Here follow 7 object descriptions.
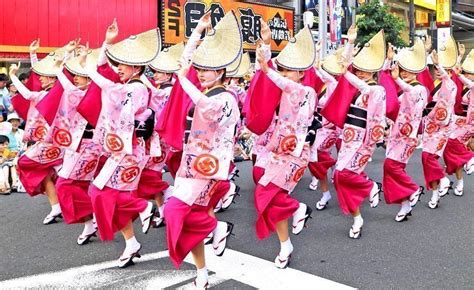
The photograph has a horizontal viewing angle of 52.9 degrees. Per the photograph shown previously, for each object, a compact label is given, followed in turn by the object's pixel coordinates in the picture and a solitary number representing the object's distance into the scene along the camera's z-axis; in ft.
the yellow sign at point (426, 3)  89.02
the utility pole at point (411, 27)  61.65
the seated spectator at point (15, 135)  24.67
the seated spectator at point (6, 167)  23.30
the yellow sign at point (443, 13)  63.26
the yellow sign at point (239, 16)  44.21
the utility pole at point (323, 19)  37.02
